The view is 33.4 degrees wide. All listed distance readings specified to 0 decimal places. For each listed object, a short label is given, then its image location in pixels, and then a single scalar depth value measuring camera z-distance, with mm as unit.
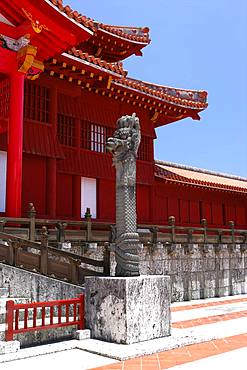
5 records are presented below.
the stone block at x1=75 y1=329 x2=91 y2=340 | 7457
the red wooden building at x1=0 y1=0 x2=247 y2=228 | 11516
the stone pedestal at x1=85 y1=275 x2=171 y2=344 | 7121
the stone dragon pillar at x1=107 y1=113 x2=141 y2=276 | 7826
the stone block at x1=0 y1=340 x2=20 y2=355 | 6355
